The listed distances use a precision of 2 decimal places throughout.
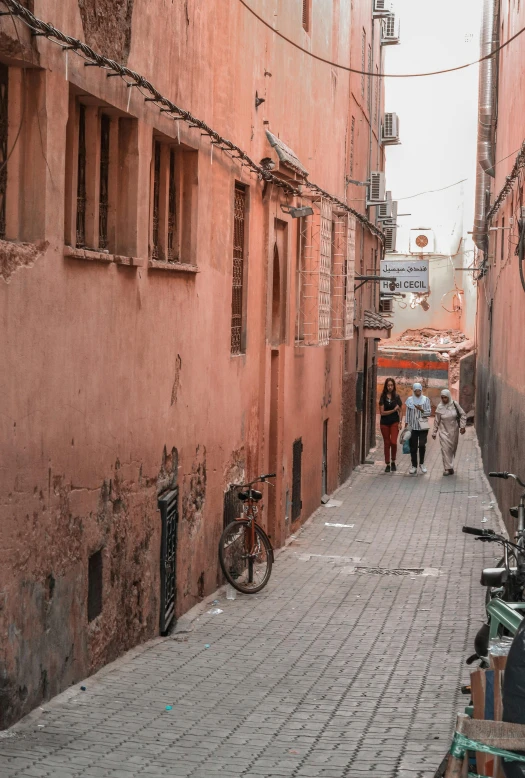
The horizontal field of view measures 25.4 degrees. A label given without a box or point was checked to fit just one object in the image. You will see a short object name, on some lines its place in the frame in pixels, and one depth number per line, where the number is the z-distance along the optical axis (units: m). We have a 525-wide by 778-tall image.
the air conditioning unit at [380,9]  29.67
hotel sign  27.89
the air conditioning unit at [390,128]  34.09
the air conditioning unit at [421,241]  61.12
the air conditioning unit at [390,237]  34.34
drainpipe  22.86
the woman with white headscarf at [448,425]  22.98
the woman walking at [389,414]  23.56
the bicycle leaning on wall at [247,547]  11.49
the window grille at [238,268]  12.55
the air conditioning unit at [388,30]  33.22
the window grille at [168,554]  9.38
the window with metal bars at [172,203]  9.59
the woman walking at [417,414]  23.00
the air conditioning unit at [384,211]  30.09
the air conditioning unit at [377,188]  26.82
